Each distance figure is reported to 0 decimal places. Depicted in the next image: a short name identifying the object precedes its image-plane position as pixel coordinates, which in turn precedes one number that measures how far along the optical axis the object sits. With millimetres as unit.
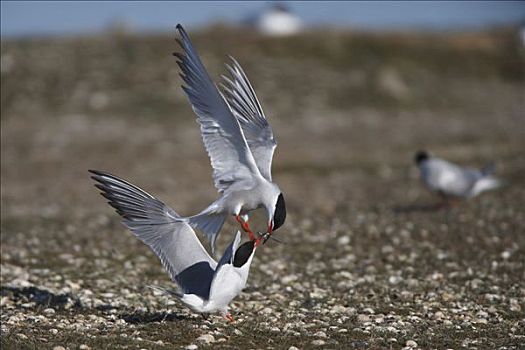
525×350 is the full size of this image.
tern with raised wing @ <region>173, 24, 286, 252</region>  13984
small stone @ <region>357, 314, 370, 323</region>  13789
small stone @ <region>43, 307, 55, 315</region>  14227
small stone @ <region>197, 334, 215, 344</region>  11977
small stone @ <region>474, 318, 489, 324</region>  13734
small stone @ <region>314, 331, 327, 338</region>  12484
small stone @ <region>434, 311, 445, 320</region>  14087
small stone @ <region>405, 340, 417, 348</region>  12008
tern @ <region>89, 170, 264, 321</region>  13047
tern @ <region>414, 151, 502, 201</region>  25453
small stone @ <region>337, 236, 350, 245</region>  21672
